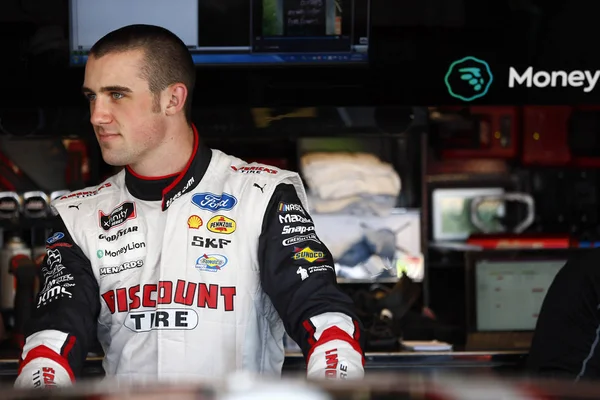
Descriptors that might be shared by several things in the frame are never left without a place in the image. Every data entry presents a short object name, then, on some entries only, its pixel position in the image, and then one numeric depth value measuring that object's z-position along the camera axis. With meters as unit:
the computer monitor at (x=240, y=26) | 5.54
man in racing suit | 3.87
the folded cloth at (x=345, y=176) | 8.14
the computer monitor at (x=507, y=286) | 6.98
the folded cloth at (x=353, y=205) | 8.11
